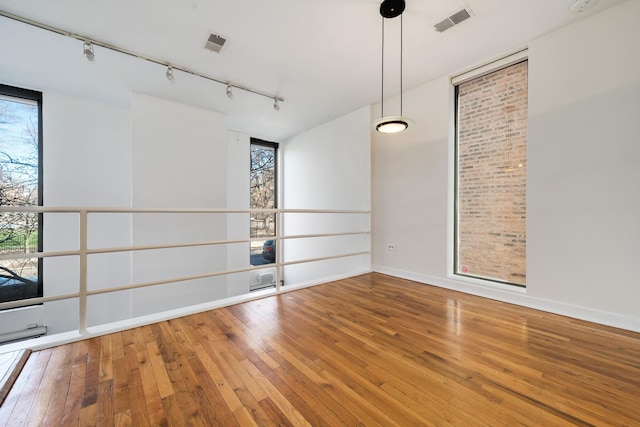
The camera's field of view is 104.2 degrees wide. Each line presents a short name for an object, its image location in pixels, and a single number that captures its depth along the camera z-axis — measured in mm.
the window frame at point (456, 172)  2727
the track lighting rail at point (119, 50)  1998
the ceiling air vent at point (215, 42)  2279
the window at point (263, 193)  5223
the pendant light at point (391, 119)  1907
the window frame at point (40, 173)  3094
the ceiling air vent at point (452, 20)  2027
